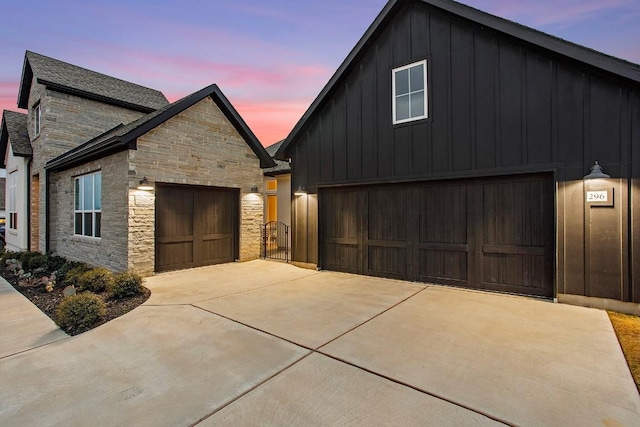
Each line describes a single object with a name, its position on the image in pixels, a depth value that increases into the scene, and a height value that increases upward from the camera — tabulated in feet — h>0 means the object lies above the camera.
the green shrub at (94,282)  21.42 -4.58
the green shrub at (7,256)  36.20 -4.70
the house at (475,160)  16.83 +3.84
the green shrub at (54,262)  31.59 -4.80
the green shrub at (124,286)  19.38 -4.50
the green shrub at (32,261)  31.83 -4.61
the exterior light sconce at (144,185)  25.76 +2.82
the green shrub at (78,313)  14.55 -4.71
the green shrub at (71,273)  24.22 -4.82
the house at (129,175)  26.25 +4.47
